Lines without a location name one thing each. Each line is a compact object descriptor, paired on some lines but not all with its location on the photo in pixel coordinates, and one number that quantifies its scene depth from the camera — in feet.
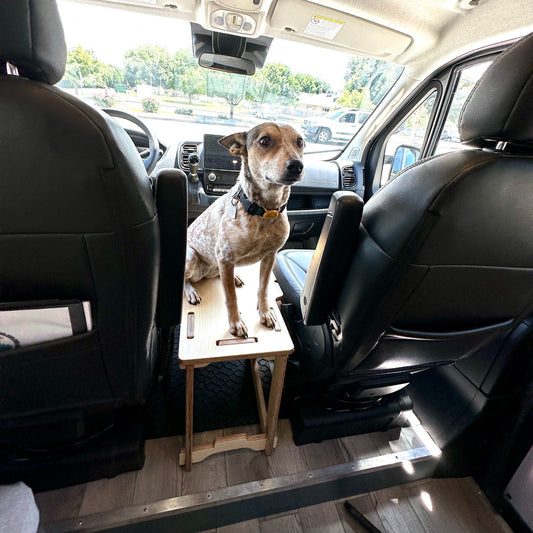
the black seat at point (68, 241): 1.69
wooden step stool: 3.46
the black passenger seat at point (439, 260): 2.26
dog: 3.94
